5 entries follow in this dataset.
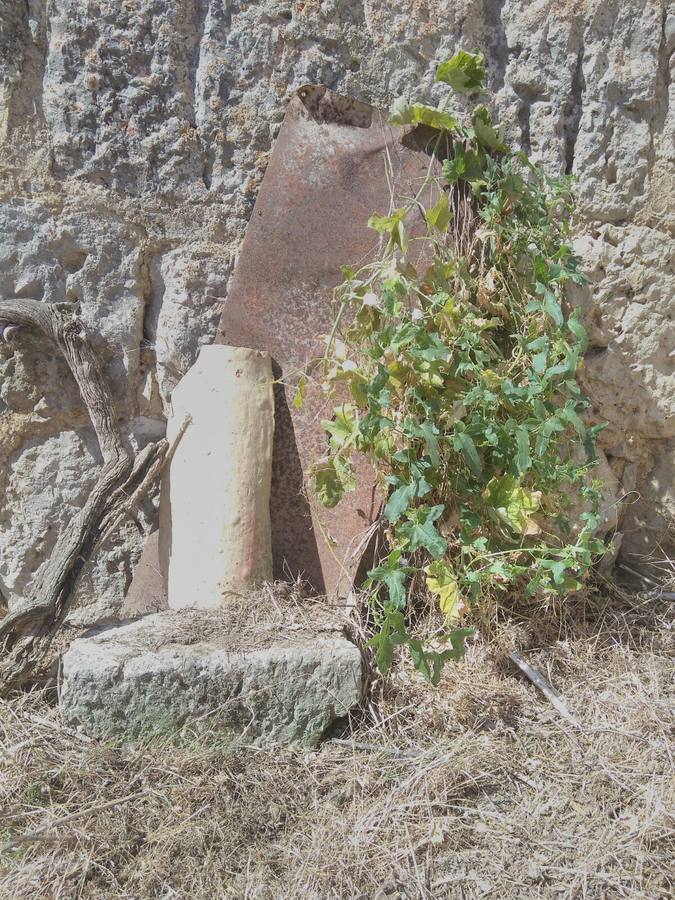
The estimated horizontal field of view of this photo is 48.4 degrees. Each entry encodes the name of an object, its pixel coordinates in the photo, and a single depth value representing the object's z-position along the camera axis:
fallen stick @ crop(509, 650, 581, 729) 1.62
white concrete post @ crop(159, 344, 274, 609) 1.82
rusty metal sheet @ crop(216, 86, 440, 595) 1.90
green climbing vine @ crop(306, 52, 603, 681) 1.62
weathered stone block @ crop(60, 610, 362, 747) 1.55
